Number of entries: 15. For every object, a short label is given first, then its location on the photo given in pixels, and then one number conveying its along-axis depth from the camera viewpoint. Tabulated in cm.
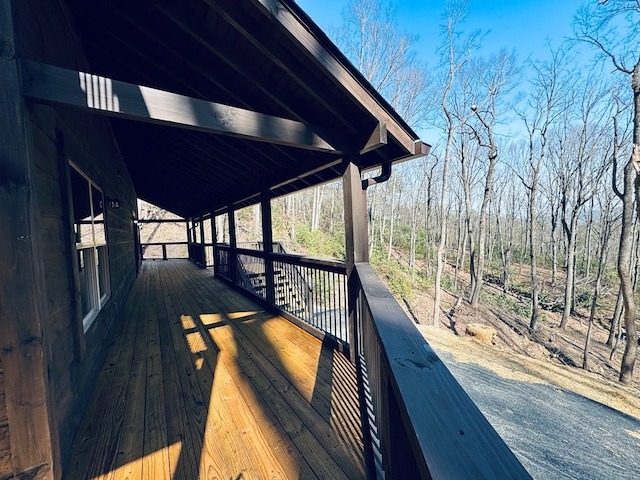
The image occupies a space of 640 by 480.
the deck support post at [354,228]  266
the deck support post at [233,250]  624
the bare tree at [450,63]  1044
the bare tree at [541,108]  1151
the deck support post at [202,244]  1034
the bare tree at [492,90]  1170
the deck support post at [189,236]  1381
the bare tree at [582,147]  1129
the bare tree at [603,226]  907
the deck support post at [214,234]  812
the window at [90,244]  251
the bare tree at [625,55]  674
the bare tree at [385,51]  1162
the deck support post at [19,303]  125
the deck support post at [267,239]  442
